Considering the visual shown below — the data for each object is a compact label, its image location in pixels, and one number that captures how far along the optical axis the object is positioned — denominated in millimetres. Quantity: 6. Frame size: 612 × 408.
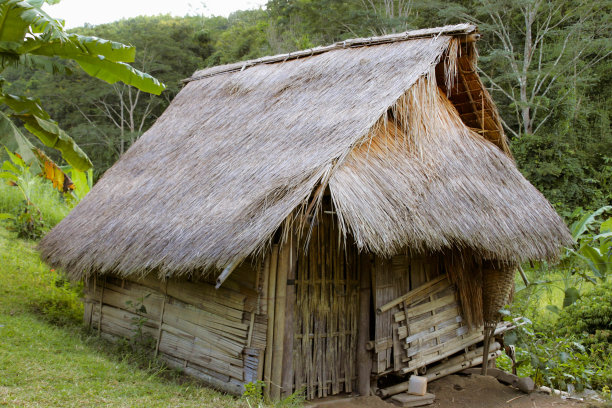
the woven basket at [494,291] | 6781
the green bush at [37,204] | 11328
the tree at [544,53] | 15836
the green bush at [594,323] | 7516
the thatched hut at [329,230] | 5172
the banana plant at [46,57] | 5316
